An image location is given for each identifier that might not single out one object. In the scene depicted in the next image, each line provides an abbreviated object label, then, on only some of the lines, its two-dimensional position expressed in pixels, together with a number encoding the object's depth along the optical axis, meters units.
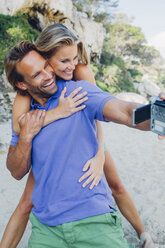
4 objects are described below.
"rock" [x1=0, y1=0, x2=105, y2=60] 11.85
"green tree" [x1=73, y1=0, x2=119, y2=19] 22.92
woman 1.56
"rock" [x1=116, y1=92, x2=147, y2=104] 14.28
